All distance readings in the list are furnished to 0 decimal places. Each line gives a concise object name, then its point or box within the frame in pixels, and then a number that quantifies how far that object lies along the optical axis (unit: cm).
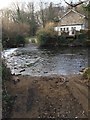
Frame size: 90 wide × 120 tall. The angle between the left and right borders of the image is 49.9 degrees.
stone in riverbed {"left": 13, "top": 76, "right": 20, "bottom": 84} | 460
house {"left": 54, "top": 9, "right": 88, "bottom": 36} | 1885
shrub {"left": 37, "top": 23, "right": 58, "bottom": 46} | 1467
